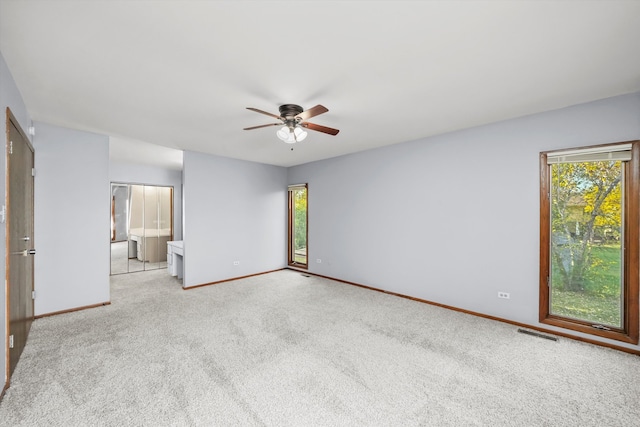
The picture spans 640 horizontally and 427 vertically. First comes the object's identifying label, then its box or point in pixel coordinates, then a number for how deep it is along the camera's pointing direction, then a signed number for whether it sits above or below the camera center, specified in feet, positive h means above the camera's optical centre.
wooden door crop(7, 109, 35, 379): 7.50 -0.90
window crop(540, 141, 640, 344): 9.04 -0.91
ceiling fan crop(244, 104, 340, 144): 9.41 +3.09
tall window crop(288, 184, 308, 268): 21.50 -1.23
